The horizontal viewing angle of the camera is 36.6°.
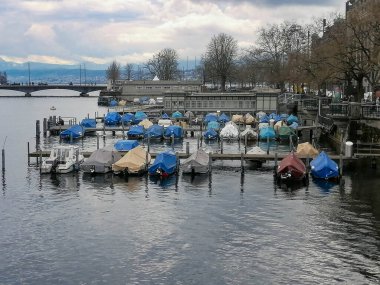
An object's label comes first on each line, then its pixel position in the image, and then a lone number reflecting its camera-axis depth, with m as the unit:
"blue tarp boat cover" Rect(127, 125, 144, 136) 88.56
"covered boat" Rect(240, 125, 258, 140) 84.75
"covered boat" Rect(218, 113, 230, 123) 105.62
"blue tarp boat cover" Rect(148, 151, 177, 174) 54.78
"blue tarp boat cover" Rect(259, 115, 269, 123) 99.74
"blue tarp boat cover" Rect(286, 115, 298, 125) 99.11
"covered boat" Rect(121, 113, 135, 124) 110.36
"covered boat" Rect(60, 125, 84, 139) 88.57
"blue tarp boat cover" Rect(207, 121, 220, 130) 92.74
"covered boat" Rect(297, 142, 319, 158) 59.88
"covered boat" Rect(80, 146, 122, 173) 56.69
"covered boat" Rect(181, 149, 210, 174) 55.91
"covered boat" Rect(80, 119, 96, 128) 97.88
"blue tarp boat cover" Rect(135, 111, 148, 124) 110.16
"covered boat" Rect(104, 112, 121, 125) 110.12
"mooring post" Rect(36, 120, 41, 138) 82.25
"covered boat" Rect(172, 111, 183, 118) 110.50
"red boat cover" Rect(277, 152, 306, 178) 52.56
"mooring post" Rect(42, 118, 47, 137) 95.76
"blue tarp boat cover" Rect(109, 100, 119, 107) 184.04
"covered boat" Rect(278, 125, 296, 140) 85.61
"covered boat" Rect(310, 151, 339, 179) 53.16
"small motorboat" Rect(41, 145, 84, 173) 57.09
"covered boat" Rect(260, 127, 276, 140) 84.25
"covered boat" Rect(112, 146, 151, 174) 55.47
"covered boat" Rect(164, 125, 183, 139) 87.06
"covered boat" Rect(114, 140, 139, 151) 64.25
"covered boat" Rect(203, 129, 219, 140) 86.88
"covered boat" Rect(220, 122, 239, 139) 85.19
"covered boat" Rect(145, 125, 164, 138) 87.56
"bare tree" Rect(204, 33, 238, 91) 178.62
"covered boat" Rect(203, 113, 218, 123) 104.29
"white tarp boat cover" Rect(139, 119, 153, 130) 96.06
